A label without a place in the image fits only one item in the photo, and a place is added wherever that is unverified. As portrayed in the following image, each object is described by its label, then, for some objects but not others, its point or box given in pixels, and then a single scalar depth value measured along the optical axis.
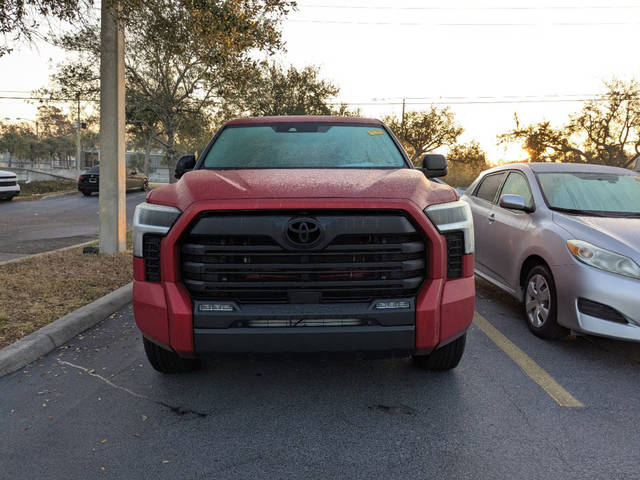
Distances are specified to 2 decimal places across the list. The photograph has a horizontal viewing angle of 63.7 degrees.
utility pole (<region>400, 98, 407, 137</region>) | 56.32
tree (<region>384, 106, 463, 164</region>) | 56.78
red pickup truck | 2.91
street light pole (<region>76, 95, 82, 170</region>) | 47.12
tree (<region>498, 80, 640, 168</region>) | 39.59
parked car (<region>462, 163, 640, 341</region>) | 4.01
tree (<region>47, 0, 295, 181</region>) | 6.54
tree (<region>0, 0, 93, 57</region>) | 6.40
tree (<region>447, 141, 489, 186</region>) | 58.63
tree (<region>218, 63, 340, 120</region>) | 30.95
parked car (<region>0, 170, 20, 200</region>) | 19.93
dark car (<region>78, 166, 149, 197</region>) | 26.38
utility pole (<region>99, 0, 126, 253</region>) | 7.92
